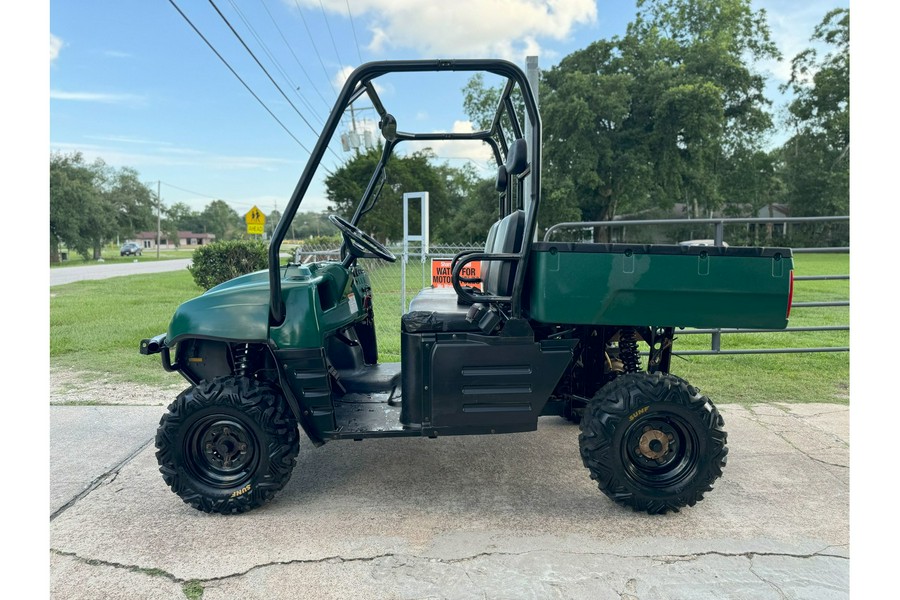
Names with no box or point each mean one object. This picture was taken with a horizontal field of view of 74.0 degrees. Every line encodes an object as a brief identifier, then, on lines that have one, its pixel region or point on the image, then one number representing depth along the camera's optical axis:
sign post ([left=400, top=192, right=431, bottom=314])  7.27
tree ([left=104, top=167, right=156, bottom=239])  56.03
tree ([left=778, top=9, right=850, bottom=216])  34.12
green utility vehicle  2.87
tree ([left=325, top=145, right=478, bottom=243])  36.75
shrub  14.60
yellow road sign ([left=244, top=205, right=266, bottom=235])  17.84
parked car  58.41
